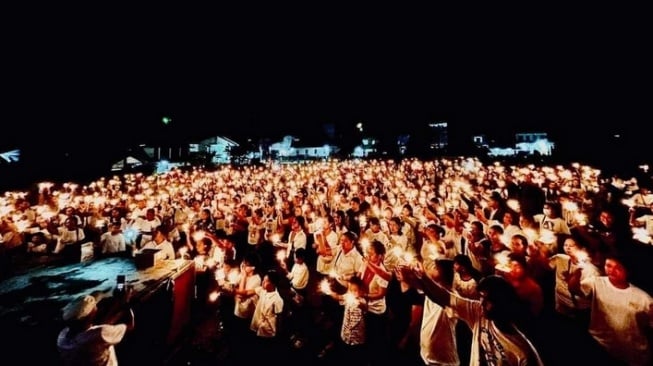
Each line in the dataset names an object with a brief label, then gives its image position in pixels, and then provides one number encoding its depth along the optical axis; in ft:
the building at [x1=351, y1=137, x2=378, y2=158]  296.14
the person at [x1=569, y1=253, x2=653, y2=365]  13.15
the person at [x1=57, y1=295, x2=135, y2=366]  11.25
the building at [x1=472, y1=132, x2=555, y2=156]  244.83
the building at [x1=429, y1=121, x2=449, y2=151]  252.62
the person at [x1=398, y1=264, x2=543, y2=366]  9.84
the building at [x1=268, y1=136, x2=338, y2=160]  280.10
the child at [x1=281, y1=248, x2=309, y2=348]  20.12
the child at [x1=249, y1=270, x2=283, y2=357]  18.15
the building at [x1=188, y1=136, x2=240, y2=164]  222.73
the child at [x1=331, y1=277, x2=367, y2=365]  17.02
